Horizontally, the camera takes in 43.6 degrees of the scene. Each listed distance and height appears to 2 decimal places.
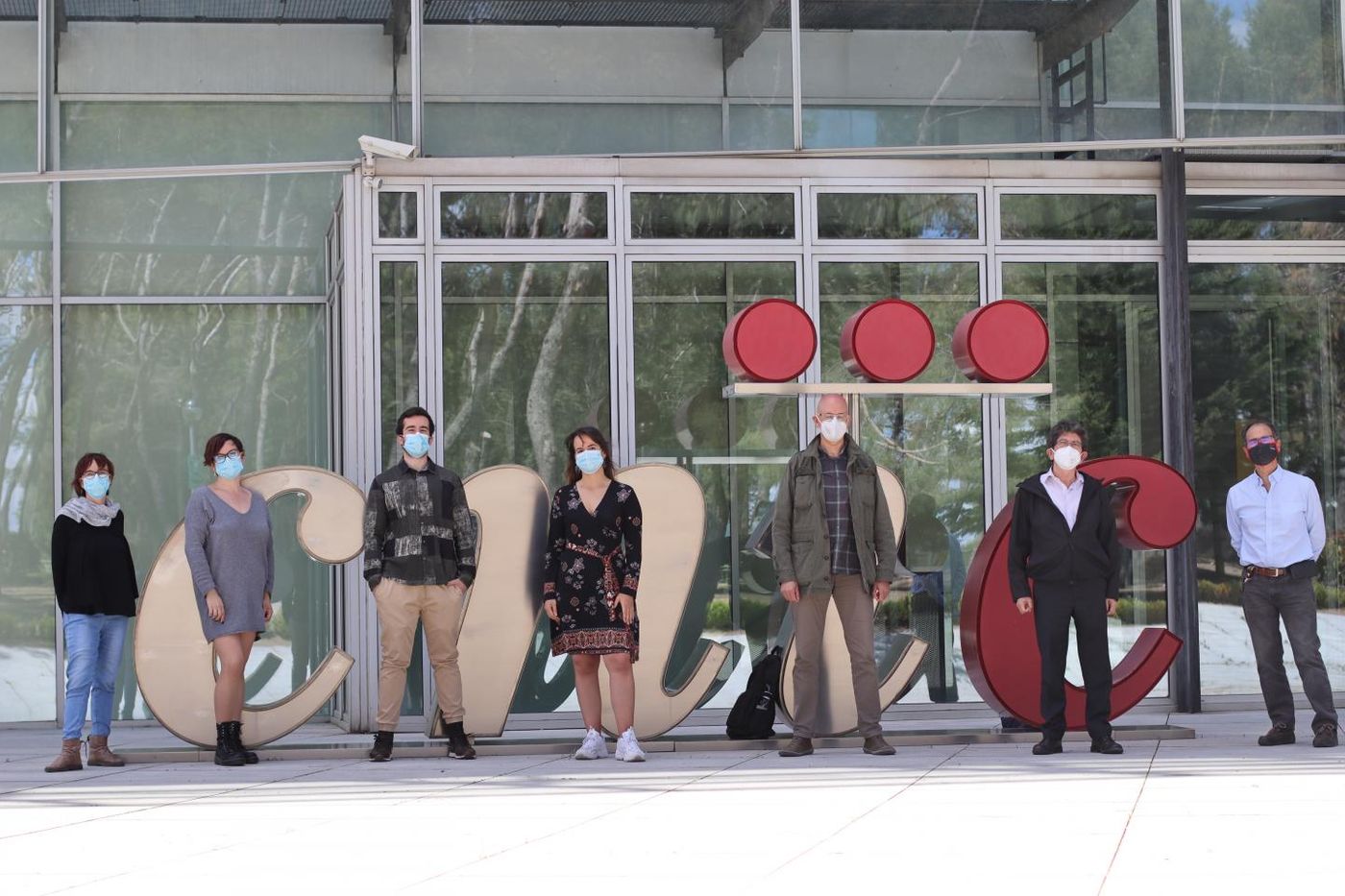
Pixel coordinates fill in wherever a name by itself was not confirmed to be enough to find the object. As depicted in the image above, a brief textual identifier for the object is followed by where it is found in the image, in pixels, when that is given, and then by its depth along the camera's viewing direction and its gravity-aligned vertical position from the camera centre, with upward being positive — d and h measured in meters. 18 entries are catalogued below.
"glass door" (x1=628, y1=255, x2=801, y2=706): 10.59 +0.60
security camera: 10.30 +2.35
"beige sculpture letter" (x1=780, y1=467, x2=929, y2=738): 8.92 -0.85
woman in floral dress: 8.52 -0.25
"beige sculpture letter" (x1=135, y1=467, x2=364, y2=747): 8.86 -0.56
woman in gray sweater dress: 8.62 -0.25
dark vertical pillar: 10.86 +0.76
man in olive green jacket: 8.59 -0.15
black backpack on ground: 8.94 -0.98
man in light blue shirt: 8.72 -0.27
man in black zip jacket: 8.45 -0.29
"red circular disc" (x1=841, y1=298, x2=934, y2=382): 8.92 +0.96
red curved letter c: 8.77 -0.52
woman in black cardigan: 8.66 -0.29
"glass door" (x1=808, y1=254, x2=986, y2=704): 10.74 +0.42
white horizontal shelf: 8.80 +0.71
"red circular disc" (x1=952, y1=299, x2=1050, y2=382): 9.11 +0.97
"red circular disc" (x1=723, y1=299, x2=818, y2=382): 8.80 +0.96
